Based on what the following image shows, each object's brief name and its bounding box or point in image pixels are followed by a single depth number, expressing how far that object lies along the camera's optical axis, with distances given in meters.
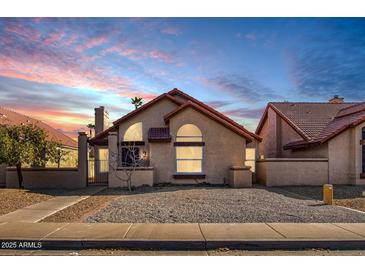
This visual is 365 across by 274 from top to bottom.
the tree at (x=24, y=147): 15.77
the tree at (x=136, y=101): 56.34
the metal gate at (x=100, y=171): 20.53
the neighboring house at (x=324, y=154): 18.44
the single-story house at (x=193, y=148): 18.36
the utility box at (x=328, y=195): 11.56
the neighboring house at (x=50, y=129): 30.09
